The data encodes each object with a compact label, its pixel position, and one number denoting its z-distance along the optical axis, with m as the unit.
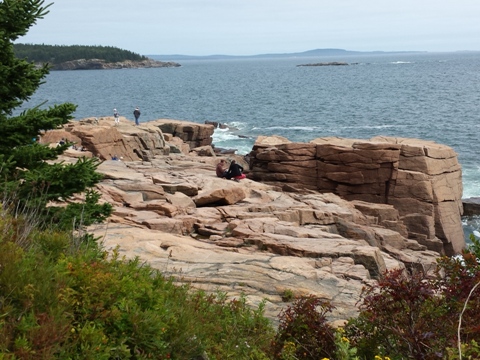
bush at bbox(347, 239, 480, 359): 5.74
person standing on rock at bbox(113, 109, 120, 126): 36.04
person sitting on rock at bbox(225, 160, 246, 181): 24.19
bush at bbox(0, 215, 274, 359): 5.18
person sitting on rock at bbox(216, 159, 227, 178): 24.67
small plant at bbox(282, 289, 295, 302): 10.78
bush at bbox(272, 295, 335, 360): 6.45
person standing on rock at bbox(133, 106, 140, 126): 40.60
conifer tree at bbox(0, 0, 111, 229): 9.78
